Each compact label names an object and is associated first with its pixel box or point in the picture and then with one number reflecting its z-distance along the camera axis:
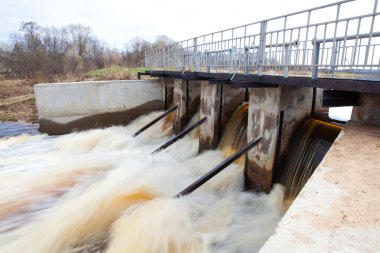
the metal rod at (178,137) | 8.03
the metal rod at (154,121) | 10.32
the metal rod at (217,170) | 5.28
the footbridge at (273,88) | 3.92
